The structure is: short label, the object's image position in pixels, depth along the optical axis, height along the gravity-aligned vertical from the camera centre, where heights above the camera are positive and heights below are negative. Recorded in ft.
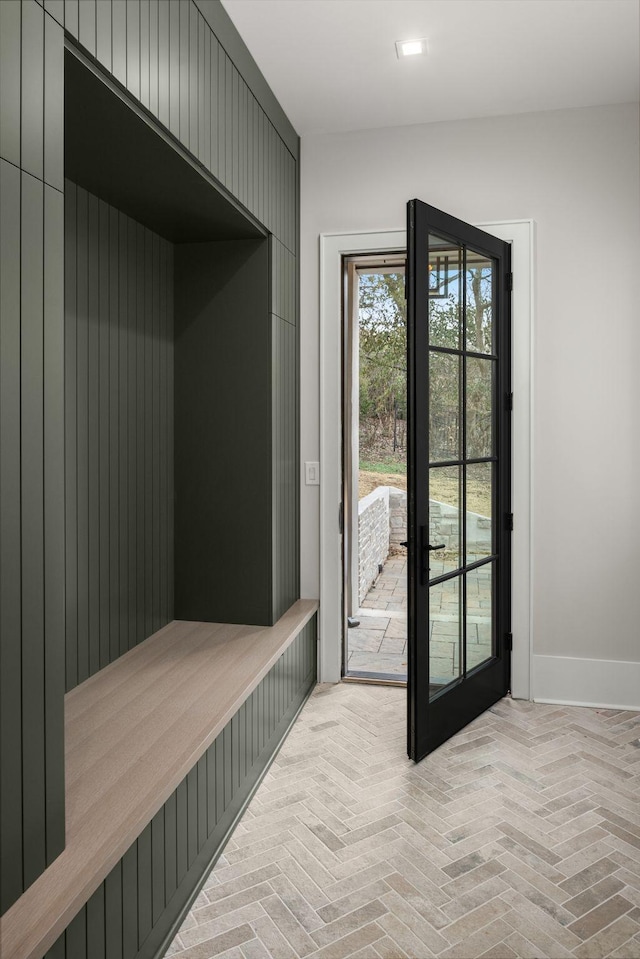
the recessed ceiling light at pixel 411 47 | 8.26 +5.58
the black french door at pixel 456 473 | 8.47 +0.12
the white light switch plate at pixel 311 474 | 10.97 +0.12
